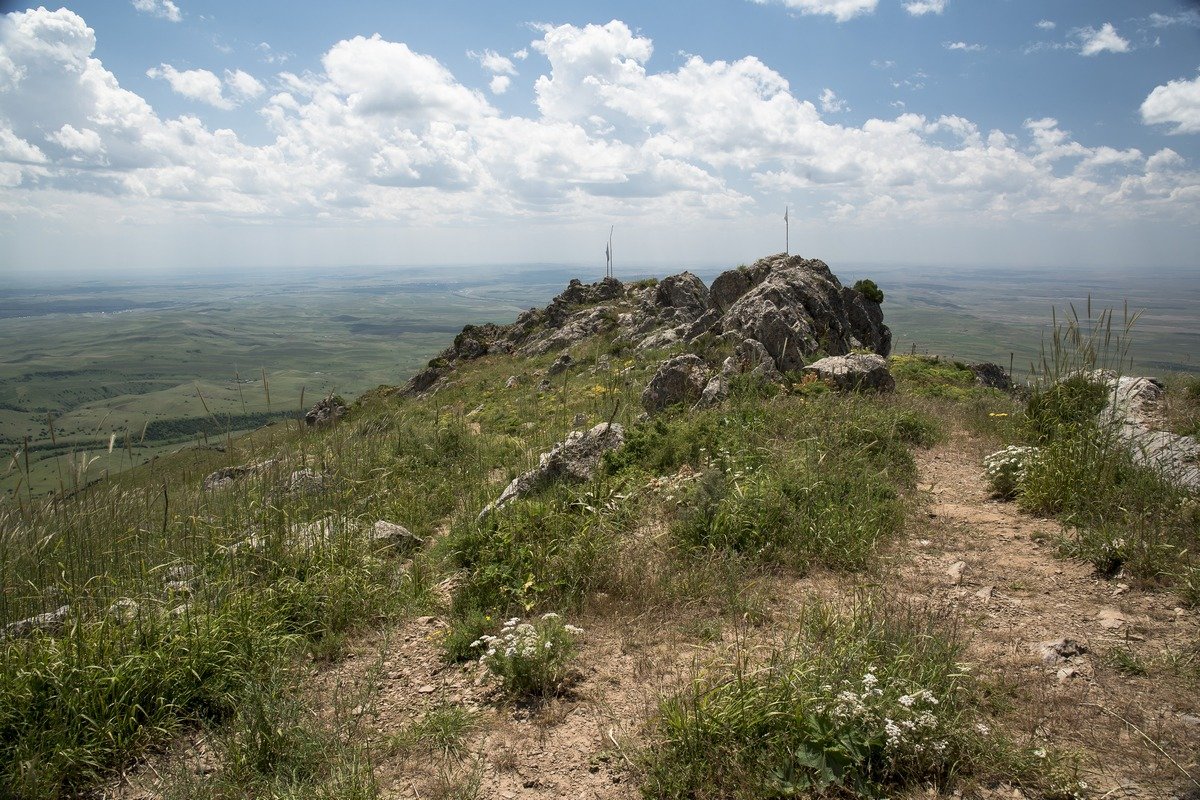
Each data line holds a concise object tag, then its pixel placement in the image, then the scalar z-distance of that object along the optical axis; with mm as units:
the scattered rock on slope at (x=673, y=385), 10867
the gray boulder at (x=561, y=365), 22500
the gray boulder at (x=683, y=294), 26812
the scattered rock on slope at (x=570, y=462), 7152
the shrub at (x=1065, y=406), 7926
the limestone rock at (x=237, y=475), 6184
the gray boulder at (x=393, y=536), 6311
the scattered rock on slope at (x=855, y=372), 11000
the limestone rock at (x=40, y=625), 3896
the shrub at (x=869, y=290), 21531
